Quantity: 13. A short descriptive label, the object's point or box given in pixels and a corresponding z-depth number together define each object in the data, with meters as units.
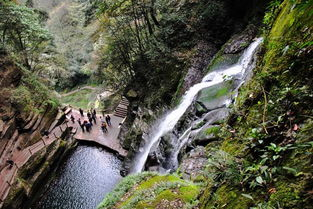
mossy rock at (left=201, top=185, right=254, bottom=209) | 2.13
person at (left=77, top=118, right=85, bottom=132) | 19.99
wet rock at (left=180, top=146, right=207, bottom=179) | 7.00
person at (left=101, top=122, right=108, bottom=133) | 19.27
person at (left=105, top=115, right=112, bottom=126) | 19.88
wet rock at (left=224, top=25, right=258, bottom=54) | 11.02
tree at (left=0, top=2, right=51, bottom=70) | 13.66
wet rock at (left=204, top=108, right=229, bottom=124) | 7.93
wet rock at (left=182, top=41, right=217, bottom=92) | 12.22
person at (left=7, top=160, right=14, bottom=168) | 12.96
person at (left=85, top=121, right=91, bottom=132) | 19.81
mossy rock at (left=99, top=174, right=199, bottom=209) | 5.07
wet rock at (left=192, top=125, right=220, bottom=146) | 7.50
